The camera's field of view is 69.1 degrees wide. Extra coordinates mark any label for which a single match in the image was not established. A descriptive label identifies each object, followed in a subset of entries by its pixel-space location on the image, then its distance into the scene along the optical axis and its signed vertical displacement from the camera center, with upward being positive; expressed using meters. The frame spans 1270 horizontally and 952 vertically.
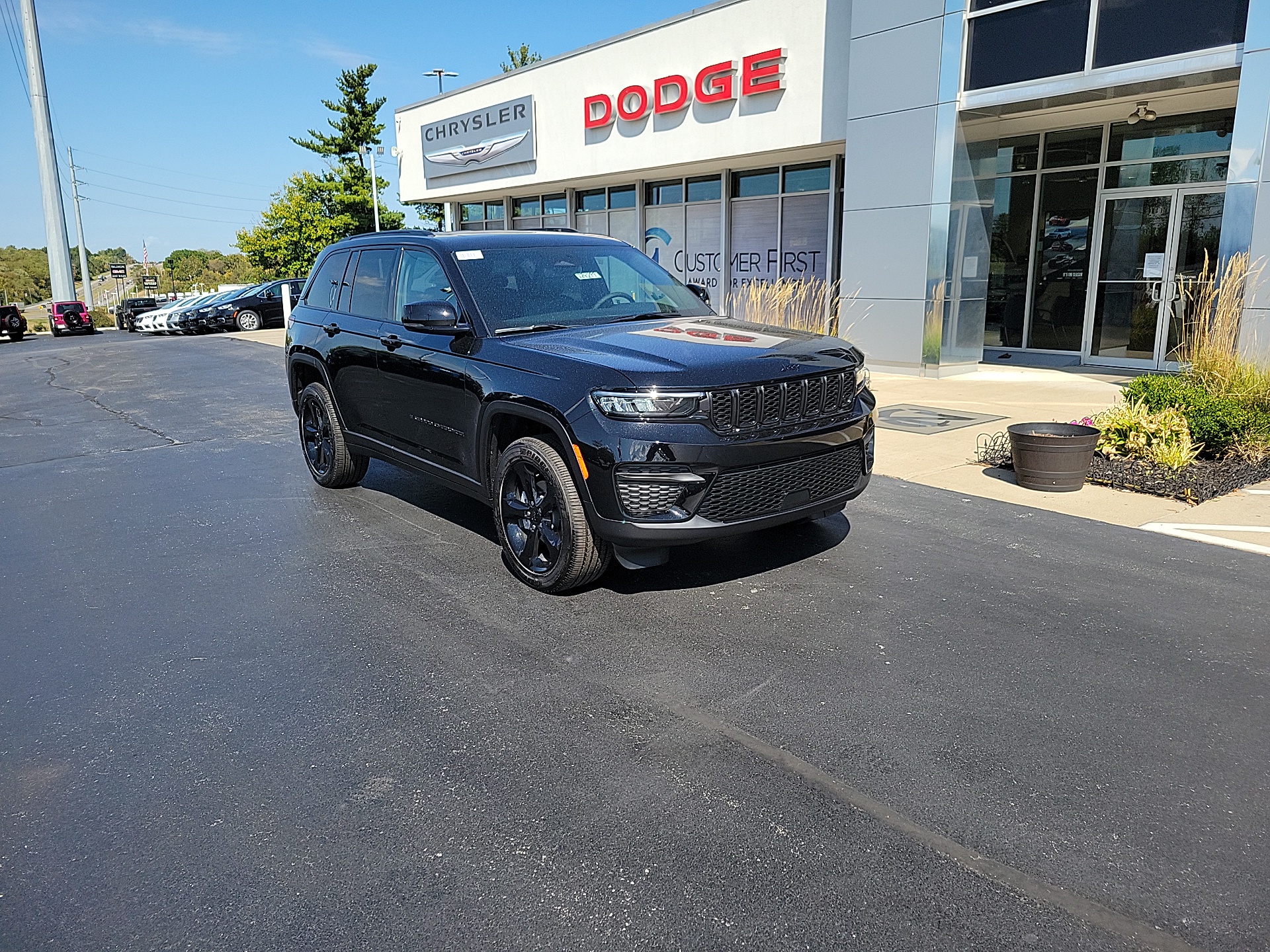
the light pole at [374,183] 44.19 +5.14
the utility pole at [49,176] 36.44 +4.31
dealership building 10.79 +1.96
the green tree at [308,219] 50.53 +3.49
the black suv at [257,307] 28.50 -0.72
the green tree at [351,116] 50.75 +9.04
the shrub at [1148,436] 7.05 -1.18
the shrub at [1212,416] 7.32 -1.04
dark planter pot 6.72 -1.25
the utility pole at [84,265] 53.09 +1.09
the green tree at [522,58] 54.00 +13.08
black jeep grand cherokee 4.34 -0.59
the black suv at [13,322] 31.41 -1.29
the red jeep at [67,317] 33.09 -1.21
